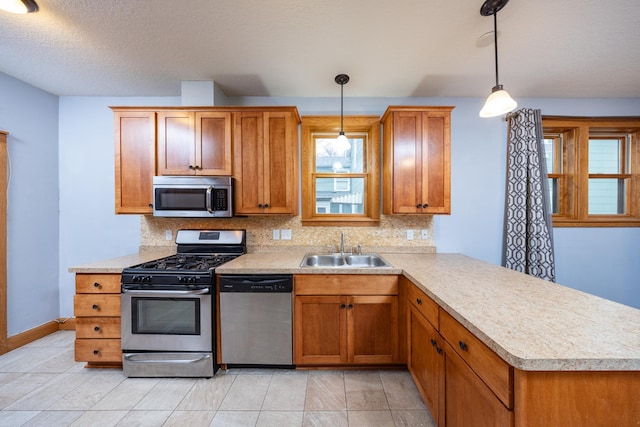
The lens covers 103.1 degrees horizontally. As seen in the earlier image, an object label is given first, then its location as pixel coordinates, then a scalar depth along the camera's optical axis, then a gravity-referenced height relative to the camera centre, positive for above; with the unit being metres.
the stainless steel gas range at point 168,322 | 2.02 -0.88
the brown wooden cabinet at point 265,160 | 2.44 +0.50
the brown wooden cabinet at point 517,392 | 0.81 -0.63
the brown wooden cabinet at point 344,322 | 2.10 -0.91
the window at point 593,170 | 2.80 +0.48
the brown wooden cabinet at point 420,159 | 2.42 +0.51
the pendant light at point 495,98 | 1.57 +0.73
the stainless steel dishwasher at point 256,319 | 2.08 -0.88
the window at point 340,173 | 2.76 +0.44
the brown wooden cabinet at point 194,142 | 2.44 +0.68
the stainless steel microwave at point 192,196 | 2.41 +0.16
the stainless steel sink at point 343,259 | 2.66 -0.50
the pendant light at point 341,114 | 2.29 +1.04
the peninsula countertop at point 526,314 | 0.80 -0.45
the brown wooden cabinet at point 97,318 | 2.11 -0.88
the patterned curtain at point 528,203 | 2.55 +0.09
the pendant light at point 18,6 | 1.51 +1.26
